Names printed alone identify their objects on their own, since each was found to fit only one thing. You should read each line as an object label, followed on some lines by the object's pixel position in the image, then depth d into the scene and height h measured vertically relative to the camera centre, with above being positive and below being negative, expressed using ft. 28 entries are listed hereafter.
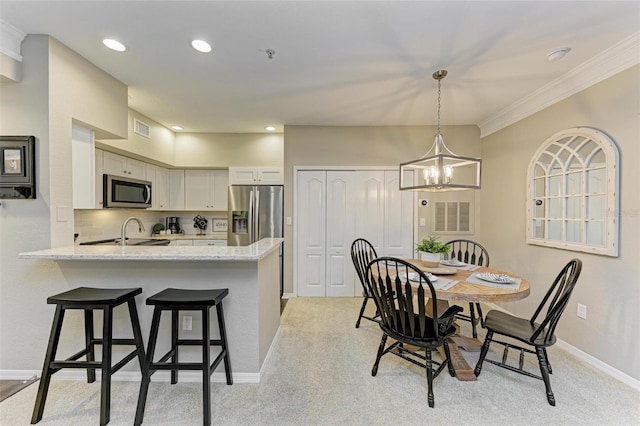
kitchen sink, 11.48 -1.43
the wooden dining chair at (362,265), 9.57 -2.05
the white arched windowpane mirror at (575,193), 7.18 +0.56
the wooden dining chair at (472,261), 9.02 -1.99
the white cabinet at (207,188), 15.23 +1.24
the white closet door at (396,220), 13.23 -0.46
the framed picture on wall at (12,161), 6.51 +1.16
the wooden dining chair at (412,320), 6.05 -2.61
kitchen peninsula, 6.66 -1.78
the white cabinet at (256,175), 14.08 +1.83
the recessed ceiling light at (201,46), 6.76 +4.17
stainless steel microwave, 10.53 +0.73
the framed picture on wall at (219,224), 15.99 -0.82
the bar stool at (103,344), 5.37 -2.70
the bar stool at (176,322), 5.33 -2.46
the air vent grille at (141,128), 11.43 +3.55
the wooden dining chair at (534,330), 5.98 -2.92
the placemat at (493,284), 6.57 -1.84
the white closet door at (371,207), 13.24 +0.17
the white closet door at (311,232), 13.28 -1.06
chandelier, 7.18 +1.19
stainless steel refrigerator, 13.32 -0.14
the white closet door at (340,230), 13.28 -0.96
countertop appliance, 15.64 -0.87
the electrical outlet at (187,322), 6.79 -2.80
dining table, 6.13 -1.85
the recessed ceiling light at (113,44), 6.74 +4.20
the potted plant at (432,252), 8.48 -1.29
